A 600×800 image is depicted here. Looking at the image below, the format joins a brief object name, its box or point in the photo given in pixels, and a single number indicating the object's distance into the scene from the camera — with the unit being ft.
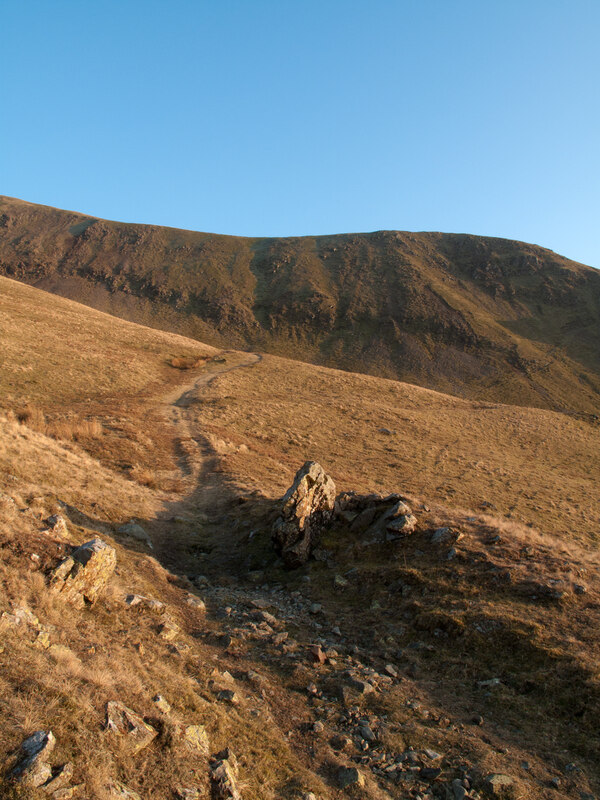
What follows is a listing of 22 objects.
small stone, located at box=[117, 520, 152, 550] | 44.09
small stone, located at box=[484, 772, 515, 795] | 19.61
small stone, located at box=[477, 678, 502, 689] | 27.86
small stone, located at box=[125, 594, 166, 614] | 28.75
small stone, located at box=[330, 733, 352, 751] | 21.24
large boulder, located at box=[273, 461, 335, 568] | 45.34
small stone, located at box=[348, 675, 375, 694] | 25.93
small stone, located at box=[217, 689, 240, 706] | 22.21
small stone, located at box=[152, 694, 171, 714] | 19.12
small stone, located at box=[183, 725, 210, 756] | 17.68
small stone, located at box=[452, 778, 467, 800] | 19.12
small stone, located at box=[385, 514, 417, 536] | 44.29
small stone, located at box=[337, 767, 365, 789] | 18.57
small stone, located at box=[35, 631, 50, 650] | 20.21
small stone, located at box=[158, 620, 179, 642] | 26.64
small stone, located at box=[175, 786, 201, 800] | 15.06
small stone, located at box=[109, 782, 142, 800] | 13.70
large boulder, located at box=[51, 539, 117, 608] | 26.03
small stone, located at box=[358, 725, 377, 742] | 22.00
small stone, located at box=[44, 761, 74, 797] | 12.81
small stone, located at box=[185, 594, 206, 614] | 33.81
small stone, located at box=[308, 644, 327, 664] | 28.71
